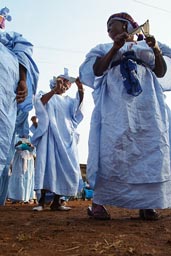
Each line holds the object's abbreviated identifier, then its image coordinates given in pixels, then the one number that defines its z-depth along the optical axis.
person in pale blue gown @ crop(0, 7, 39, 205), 2.15
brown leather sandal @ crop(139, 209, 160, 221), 2.22
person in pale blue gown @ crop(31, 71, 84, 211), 3.45
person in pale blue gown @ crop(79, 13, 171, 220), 2.16
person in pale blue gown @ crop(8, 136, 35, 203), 5.64
